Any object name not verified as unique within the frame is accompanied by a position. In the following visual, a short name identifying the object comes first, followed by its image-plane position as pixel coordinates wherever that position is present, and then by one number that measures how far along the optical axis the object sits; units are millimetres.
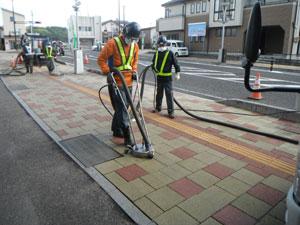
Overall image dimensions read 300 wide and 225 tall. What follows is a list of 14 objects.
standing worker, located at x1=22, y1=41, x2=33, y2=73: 13625
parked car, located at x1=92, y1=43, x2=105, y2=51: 42900
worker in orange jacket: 4035
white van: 29656
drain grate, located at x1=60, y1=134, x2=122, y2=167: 3811
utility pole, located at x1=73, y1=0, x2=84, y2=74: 13452
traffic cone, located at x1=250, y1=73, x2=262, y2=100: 8086
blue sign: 32375
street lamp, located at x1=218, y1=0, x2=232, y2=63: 22484
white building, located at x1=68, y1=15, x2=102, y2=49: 69188
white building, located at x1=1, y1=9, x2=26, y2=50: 54938
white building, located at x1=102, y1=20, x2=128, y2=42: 77875
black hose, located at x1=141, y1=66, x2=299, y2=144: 4500
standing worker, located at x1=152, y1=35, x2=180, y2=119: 5930
